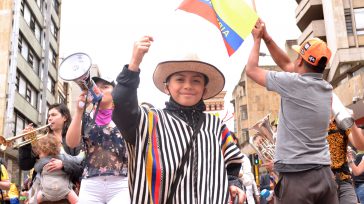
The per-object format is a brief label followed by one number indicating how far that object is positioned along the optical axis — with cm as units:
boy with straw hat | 266
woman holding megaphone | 444
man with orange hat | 400
